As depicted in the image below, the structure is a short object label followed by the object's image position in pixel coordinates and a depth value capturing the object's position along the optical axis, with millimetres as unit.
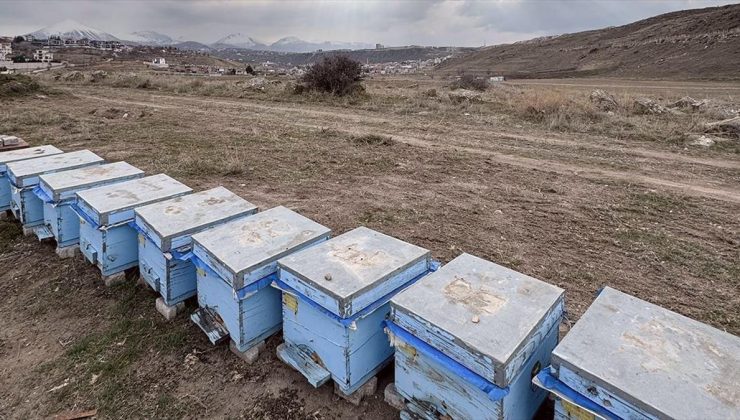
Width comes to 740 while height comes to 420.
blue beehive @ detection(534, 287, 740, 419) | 1552
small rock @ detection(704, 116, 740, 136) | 9898
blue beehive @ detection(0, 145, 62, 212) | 4824
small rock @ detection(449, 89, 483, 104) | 16844
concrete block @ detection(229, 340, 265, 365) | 2830
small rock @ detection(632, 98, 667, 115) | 13281
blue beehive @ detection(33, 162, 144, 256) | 3852
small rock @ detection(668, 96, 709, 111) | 13702
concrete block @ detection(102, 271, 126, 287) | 3693
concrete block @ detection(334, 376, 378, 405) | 2508
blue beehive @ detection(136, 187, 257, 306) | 3037
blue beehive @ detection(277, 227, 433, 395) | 2285
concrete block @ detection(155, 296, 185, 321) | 3277
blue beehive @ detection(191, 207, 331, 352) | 2596
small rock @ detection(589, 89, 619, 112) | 13906
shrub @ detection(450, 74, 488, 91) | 23734
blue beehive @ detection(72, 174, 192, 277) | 3396
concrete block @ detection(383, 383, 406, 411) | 2379
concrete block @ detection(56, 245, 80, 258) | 4191
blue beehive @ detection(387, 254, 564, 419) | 1837
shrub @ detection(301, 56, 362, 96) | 18688
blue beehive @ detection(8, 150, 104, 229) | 4305
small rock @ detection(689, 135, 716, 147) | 9234
